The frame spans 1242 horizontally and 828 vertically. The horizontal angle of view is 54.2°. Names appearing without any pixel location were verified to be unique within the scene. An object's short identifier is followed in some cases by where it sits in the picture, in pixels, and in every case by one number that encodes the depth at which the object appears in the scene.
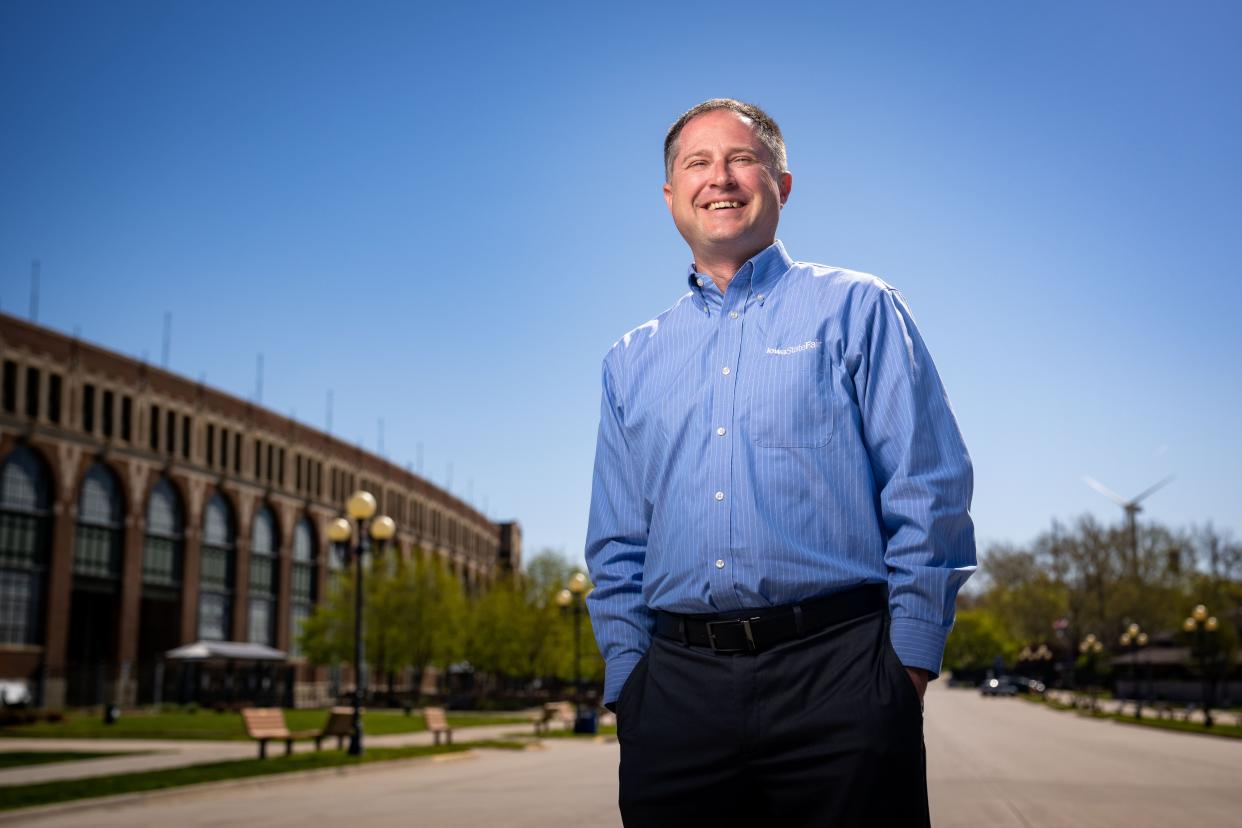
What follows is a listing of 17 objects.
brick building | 48.66
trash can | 34.22
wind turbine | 95.32
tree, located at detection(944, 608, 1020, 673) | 135.62
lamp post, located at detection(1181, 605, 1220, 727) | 45.12
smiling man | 2.76
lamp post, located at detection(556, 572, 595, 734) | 34.41
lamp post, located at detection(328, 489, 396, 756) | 21.94
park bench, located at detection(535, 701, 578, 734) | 35.44
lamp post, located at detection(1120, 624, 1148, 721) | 45.84
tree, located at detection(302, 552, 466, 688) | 57.62
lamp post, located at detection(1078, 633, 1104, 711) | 78.39
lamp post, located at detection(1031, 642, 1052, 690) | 108.54
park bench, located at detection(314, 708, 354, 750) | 22.83
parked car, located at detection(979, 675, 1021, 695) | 88.12
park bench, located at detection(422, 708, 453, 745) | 26.27
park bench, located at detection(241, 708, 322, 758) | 21.39
